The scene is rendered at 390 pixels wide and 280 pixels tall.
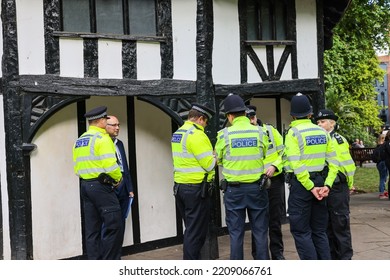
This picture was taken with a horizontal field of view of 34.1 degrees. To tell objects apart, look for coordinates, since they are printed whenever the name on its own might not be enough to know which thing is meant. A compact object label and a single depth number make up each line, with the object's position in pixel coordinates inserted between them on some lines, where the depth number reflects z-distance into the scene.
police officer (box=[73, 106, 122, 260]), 7.82
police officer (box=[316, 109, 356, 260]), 8.02
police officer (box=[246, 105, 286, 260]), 8.56
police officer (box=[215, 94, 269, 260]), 7.43
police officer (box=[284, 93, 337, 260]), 7.39
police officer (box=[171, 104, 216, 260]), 7.95
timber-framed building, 8.91
